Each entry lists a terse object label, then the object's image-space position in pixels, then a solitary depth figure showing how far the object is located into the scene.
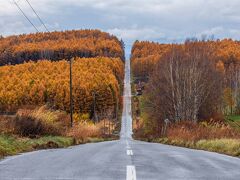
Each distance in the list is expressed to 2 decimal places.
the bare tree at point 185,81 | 60.19
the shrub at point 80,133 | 32.34
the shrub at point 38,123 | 22.20
